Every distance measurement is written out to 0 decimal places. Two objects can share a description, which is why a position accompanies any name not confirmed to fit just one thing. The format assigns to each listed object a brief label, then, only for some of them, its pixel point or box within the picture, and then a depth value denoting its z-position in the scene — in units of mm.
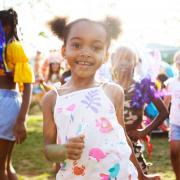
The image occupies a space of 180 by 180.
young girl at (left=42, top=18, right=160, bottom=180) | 1620
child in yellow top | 2609
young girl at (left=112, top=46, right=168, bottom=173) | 2823
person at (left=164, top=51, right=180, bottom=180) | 3365
